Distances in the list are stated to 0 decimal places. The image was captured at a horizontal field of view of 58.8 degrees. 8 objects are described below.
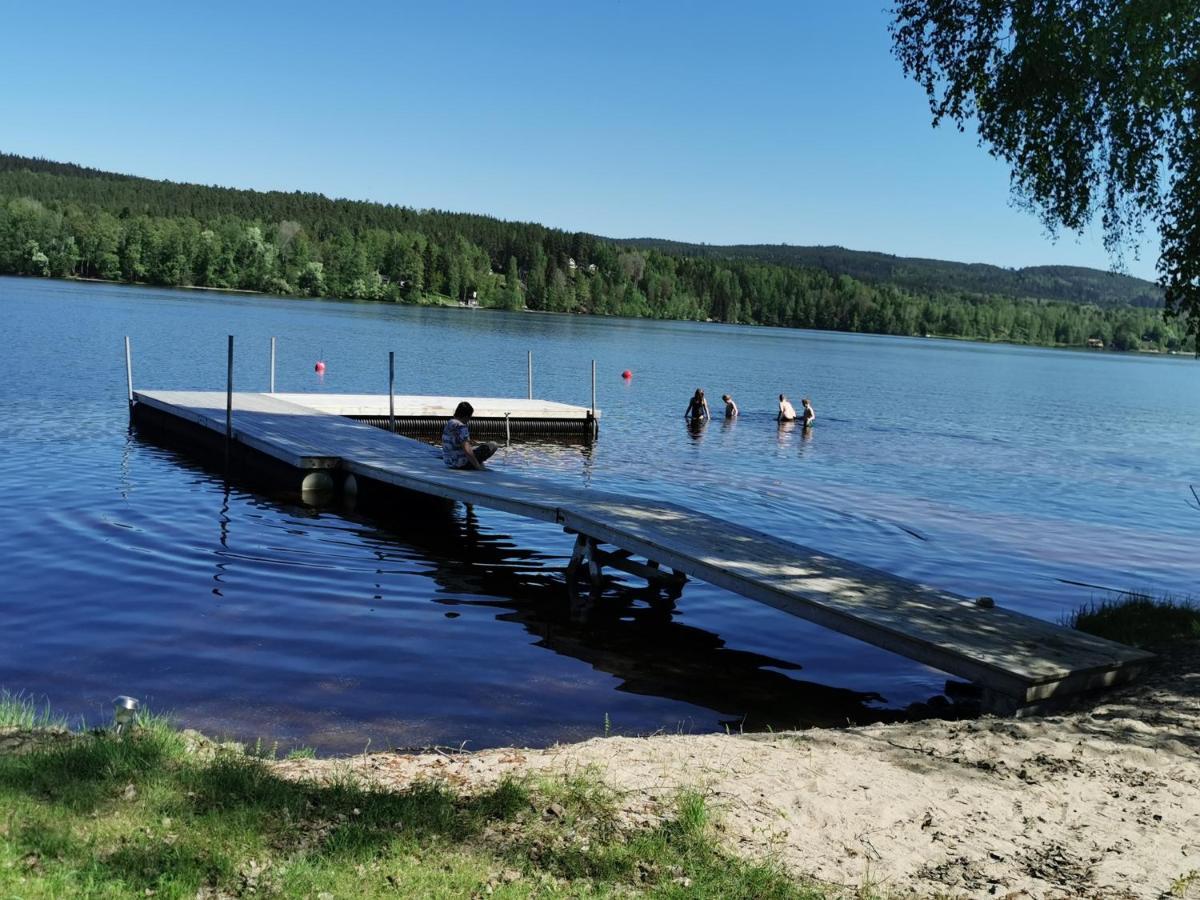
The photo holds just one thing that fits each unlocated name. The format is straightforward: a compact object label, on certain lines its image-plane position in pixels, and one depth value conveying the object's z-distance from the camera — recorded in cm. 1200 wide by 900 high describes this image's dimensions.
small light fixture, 620
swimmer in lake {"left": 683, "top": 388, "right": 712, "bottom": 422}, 3797
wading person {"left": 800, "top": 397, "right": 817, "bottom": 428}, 3985
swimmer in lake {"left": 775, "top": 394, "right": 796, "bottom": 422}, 3928
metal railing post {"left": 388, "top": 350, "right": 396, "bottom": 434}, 2666
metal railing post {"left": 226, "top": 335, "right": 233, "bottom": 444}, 2088
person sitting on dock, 1764
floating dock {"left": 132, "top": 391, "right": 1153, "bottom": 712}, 890
